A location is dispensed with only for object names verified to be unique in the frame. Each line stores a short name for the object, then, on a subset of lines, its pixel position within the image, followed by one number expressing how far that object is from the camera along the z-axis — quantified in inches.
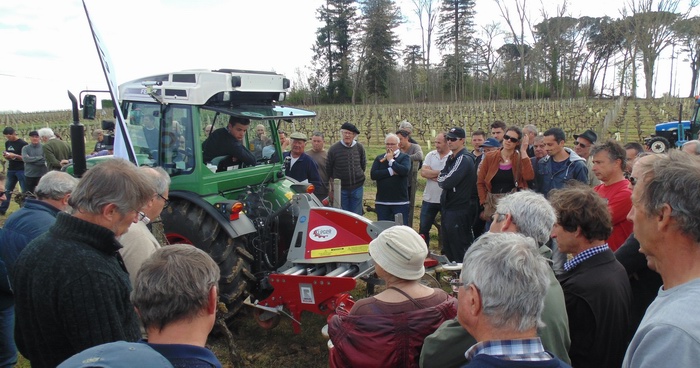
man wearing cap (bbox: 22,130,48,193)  358.3
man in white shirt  235.5
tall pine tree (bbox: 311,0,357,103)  1588.3
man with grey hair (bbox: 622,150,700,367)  46.8
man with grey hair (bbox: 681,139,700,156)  158.0
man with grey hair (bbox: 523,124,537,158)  245.1
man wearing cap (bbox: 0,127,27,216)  378.3
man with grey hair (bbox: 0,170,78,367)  104.3
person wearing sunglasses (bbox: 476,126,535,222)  197.9
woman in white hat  79.3
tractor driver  174.4
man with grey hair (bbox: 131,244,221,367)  52.1
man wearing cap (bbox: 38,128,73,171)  343.4
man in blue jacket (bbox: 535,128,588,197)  190.7
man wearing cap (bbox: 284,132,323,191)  248.8
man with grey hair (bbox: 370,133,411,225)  237.1
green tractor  154.1
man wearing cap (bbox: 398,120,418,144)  278.2
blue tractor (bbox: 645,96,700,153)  610.3
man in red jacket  131.6
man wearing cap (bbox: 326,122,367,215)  255.1
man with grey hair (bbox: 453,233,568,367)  53.3
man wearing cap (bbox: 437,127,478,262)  208.8
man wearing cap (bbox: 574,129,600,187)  219.2
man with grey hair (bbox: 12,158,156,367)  67.2
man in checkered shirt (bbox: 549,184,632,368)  81.4
